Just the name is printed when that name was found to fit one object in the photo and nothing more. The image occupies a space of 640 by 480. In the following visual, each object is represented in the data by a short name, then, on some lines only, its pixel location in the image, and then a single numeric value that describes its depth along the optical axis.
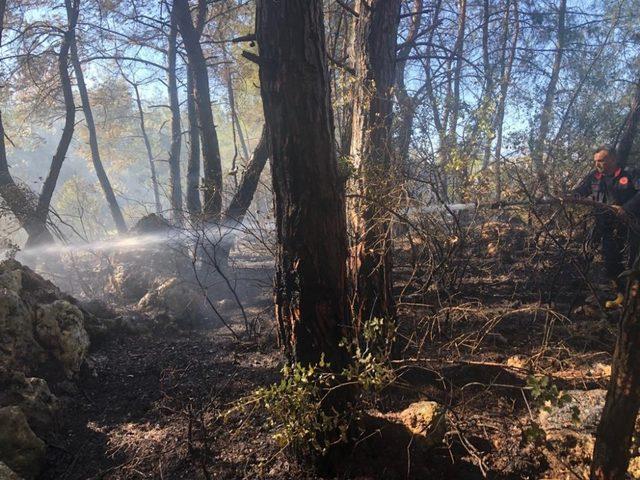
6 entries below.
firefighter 4.41
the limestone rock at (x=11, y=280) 4.13
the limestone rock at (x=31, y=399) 3.26
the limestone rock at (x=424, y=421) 2.71
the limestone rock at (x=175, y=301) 6.17
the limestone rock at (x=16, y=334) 3.79
